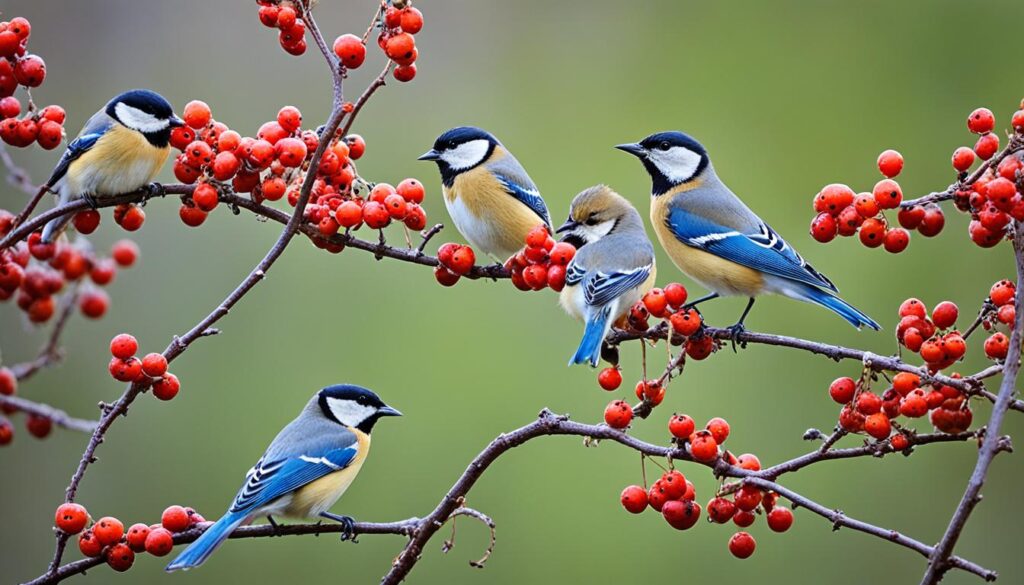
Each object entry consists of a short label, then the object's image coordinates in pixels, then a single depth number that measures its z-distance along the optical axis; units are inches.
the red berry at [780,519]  172.1
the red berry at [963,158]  172.0
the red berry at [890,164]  173.5
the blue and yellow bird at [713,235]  182.3
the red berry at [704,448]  169.7
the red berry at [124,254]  183.5
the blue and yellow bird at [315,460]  178.6
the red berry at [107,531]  170.3
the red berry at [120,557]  170.3
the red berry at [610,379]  172.7
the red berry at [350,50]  171.5
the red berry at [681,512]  171.2
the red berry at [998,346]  170.7
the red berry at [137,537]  170.5
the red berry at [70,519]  170.6
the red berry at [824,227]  173.0
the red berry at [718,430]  171.0
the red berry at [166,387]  171.9
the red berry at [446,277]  173.1
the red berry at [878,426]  170.5
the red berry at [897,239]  172.5
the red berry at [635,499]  171.6
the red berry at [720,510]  170.7
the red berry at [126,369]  171.5
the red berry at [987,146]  172.0
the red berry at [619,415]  170.3
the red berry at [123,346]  171.7
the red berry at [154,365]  171.5
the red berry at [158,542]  170.4
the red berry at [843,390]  172.2
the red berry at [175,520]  171.1
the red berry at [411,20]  171.7
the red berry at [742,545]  172.2
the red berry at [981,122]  172.3
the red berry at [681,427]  170.0
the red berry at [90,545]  170.3
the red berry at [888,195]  172.4
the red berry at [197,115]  173.4
